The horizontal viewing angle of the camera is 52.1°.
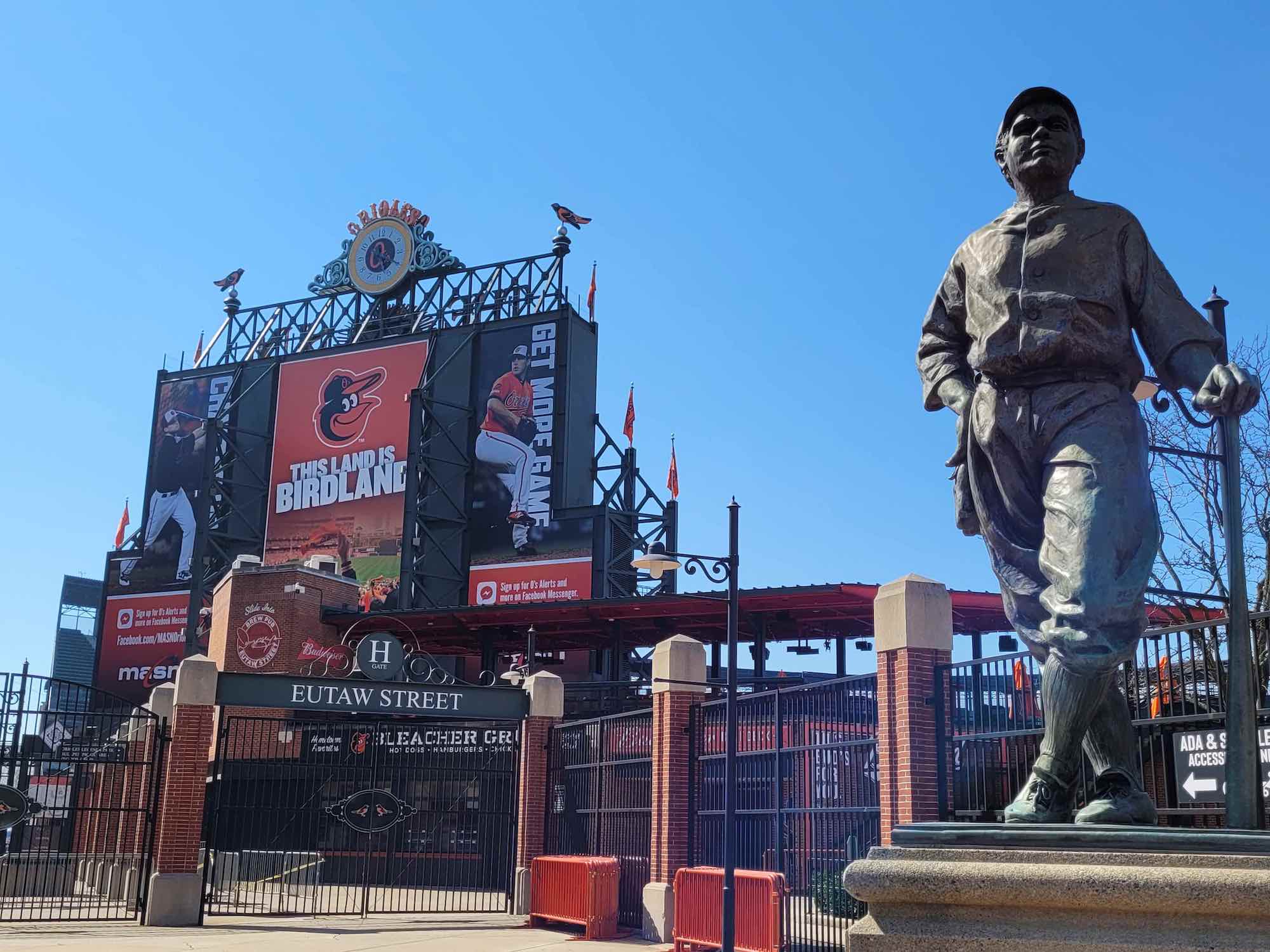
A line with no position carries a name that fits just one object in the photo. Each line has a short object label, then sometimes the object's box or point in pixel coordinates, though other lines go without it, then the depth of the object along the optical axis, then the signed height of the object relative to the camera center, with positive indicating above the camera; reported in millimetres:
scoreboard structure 42188 +11531
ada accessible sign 9031 +379
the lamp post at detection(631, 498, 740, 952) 13172 +1315
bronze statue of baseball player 4012 +1306
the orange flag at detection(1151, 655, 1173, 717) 9711 +906
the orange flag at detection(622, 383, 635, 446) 46956 +13645
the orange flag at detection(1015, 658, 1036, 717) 10828 +1042
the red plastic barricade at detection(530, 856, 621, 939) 17953 -1195
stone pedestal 3260 -190
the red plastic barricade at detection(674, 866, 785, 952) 13320 -1067
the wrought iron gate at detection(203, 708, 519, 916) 20875 -355
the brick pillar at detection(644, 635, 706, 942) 17047 +391
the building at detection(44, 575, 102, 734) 101000 +12094
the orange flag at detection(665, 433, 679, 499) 47469 +11632
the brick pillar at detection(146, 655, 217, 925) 19500 -80
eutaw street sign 20781 +1666
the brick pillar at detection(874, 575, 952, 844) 12039 +1143
